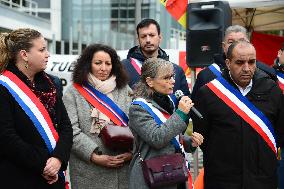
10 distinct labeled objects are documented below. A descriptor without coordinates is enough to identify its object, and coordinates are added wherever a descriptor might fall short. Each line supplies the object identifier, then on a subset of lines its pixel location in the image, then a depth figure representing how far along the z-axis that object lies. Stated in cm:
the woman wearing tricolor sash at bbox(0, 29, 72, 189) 331
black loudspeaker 608
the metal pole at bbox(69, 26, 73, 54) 2261
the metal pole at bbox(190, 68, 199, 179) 630
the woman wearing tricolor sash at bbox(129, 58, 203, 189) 329
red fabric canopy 964
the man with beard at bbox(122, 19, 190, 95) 455
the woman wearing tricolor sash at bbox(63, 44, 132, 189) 395
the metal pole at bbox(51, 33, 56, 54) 2260
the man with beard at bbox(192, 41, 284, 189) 337
